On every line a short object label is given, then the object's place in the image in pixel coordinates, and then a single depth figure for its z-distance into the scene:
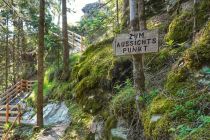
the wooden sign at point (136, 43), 5.30
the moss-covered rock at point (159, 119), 4.68
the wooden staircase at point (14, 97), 14.15
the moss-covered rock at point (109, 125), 6.93
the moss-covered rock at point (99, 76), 8.62
